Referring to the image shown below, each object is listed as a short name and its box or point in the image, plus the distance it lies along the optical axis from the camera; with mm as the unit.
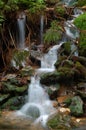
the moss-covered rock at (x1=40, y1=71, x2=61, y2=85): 6147
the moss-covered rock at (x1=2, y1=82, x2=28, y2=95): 5857
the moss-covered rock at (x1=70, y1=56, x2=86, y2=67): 6567
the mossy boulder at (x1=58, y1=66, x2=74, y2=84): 6165
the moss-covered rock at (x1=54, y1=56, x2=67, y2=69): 6628
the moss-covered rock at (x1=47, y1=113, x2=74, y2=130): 4850
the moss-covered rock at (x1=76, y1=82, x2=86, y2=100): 5773
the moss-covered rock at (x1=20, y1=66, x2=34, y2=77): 6425
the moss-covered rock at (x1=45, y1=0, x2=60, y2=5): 8817
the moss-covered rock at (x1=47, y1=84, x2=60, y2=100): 5973
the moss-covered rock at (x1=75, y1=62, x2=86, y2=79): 6283
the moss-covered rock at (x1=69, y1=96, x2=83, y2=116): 5354
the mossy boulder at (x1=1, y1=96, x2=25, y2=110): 5697
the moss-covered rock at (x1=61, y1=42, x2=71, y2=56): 7032
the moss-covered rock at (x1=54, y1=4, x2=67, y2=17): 8140
